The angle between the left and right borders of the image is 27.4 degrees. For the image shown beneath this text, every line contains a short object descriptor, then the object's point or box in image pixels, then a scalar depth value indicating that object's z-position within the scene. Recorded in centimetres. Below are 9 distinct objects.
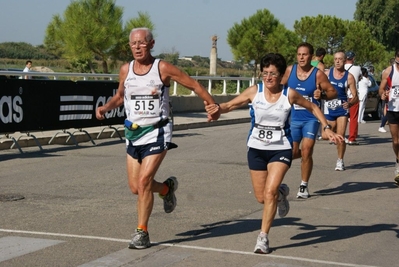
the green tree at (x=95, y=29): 2909
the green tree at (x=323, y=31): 5806
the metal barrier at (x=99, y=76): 1676
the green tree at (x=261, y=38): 4978
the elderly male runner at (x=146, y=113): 762
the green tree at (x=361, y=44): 5919
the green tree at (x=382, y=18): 8475
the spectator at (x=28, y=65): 2478
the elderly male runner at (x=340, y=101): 1369
